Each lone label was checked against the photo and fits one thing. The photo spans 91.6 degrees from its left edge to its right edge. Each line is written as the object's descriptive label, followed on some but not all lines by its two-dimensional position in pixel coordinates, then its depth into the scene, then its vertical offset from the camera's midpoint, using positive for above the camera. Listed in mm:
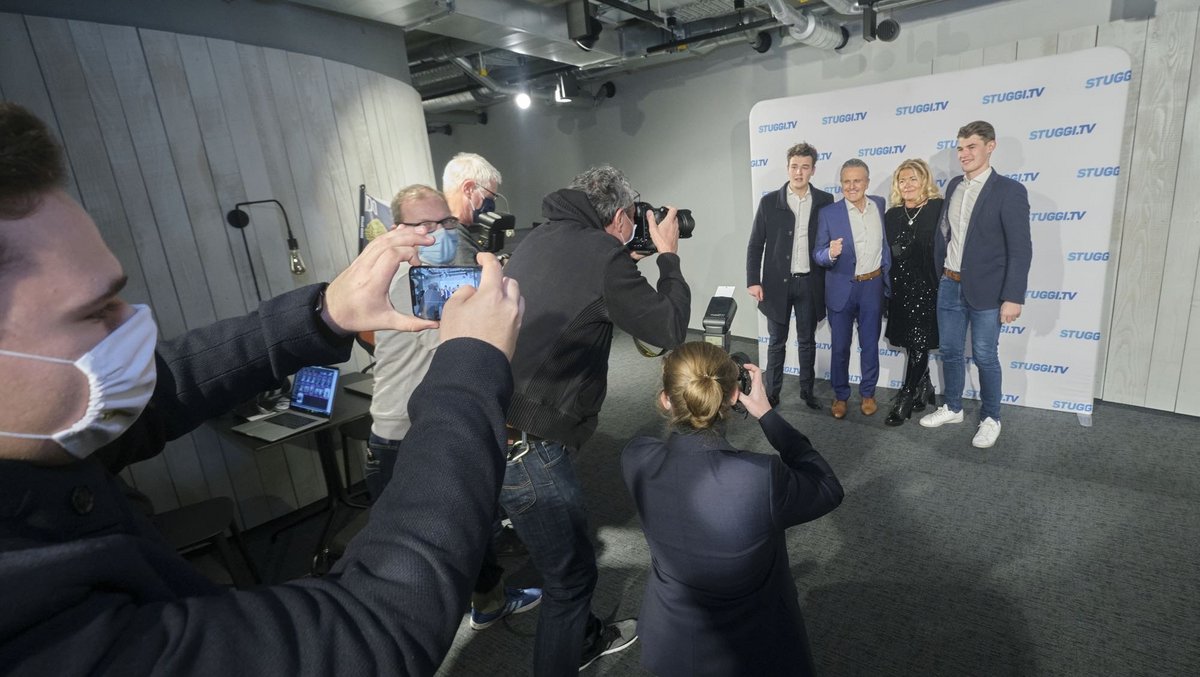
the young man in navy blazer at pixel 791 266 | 3727 -641
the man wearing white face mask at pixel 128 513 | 416 -234
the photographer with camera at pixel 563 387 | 1598 -537
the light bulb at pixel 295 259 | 2953 -207
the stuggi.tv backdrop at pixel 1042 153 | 3098 -62
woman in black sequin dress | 3418 -731
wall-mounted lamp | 2832 -92
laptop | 2512 -839
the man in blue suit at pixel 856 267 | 3543 -656
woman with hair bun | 1303 -791
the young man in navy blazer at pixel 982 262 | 3014 -613
